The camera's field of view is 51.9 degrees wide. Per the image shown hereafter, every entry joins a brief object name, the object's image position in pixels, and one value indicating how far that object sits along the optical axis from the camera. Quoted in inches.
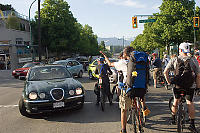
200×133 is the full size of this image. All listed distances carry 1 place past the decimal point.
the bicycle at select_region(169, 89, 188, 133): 164.3
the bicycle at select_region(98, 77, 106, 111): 248.4
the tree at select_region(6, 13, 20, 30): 1318.0
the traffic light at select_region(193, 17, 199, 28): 809.5
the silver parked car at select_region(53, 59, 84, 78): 602.2
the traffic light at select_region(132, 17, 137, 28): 858.1
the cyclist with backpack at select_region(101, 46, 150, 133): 157.6
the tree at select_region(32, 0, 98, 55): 1536.7
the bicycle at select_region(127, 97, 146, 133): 164.1
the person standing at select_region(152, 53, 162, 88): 414.9
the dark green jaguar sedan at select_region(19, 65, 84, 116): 217.2
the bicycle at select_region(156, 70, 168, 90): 423.2
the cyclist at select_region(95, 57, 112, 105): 258.2
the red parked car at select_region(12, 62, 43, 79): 637.5
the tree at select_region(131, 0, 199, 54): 1202.6
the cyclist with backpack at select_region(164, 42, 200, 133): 163.6
